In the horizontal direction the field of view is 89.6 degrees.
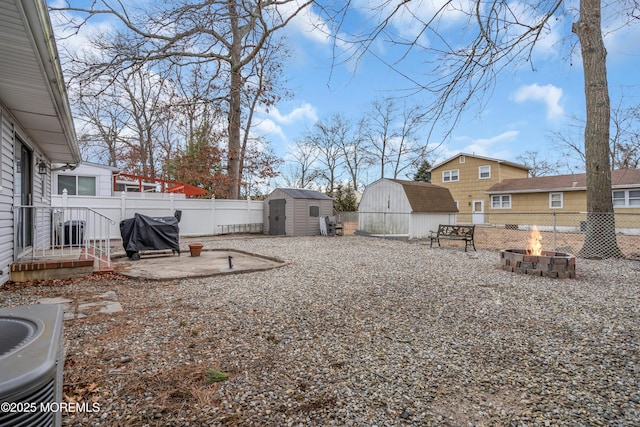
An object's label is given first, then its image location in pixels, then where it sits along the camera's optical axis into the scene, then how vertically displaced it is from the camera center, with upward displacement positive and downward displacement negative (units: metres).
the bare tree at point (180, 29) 4.82 +3.72
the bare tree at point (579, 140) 9.21 +4.65
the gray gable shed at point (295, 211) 14.40 +0.47
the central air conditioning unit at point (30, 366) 0.82 -0.40
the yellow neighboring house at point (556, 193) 15.99 +1.46
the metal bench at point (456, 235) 9.75 -0.49
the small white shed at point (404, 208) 14.03 +0.54
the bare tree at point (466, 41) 3.33 +1.95
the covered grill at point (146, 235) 7.74 -0.29
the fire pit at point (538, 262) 5.77 -0.81
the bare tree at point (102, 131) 18.17 +5.70
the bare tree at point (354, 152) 29.75 +6.47
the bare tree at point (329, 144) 30.19 +7.34
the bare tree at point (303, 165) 30.86 +5.46
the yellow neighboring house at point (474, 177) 21.84 +3.02
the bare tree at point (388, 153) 27.56 +6.00
